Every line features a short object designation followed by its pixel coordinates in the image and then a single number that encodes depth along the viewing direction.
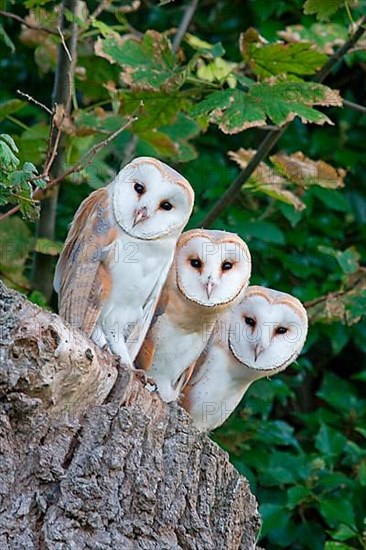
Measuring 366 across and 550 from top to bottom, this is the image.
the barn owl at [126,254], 6.77
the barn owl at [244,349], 7.31
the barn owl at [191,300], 6.93
